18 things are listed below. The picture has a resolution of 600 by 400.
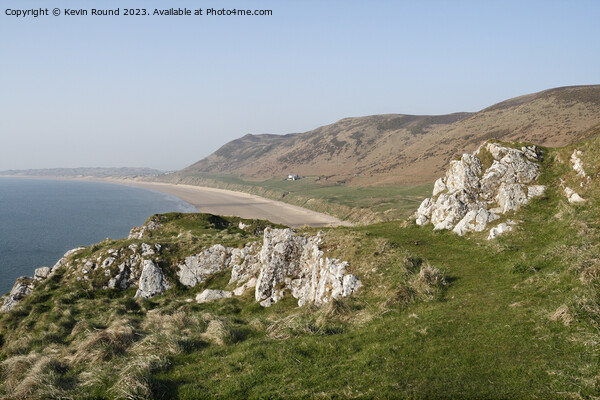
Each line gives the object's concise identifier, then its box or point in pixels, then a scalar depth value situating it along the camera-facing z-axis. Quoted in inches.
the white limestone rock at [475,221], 1043.4
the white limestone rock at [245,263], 1314.0
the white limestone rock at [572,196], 962.0
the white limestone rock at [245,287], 1247.3
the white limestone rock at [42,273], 1505.9
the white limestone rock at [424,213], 1272.1
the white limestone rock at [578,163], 1030.6
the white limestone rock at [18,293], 1365.7
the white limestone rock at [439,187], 1327.3
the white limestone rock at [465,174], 1195.9
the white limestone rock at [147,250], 1502.2
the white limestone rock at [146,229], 2004.2
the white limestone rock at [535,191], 1073.5
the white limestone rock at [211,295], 1263.5
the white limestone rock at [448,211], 1133.1
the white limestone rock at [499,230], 954.7
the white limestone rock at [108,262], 1480.7
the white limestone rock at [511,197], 1061.8
